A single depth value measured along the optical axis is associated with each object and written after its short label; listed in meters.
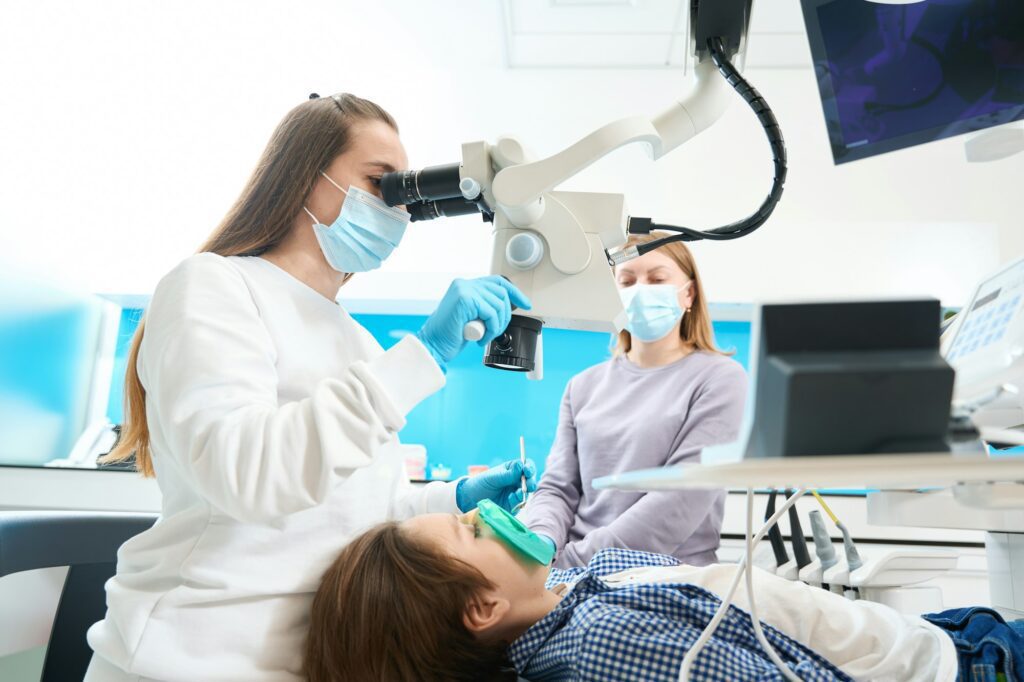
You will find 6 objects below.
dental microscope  1.10
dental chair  1.49
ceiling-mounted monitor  1.07
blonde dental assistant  1.86
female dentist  0.98
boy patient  1.01
